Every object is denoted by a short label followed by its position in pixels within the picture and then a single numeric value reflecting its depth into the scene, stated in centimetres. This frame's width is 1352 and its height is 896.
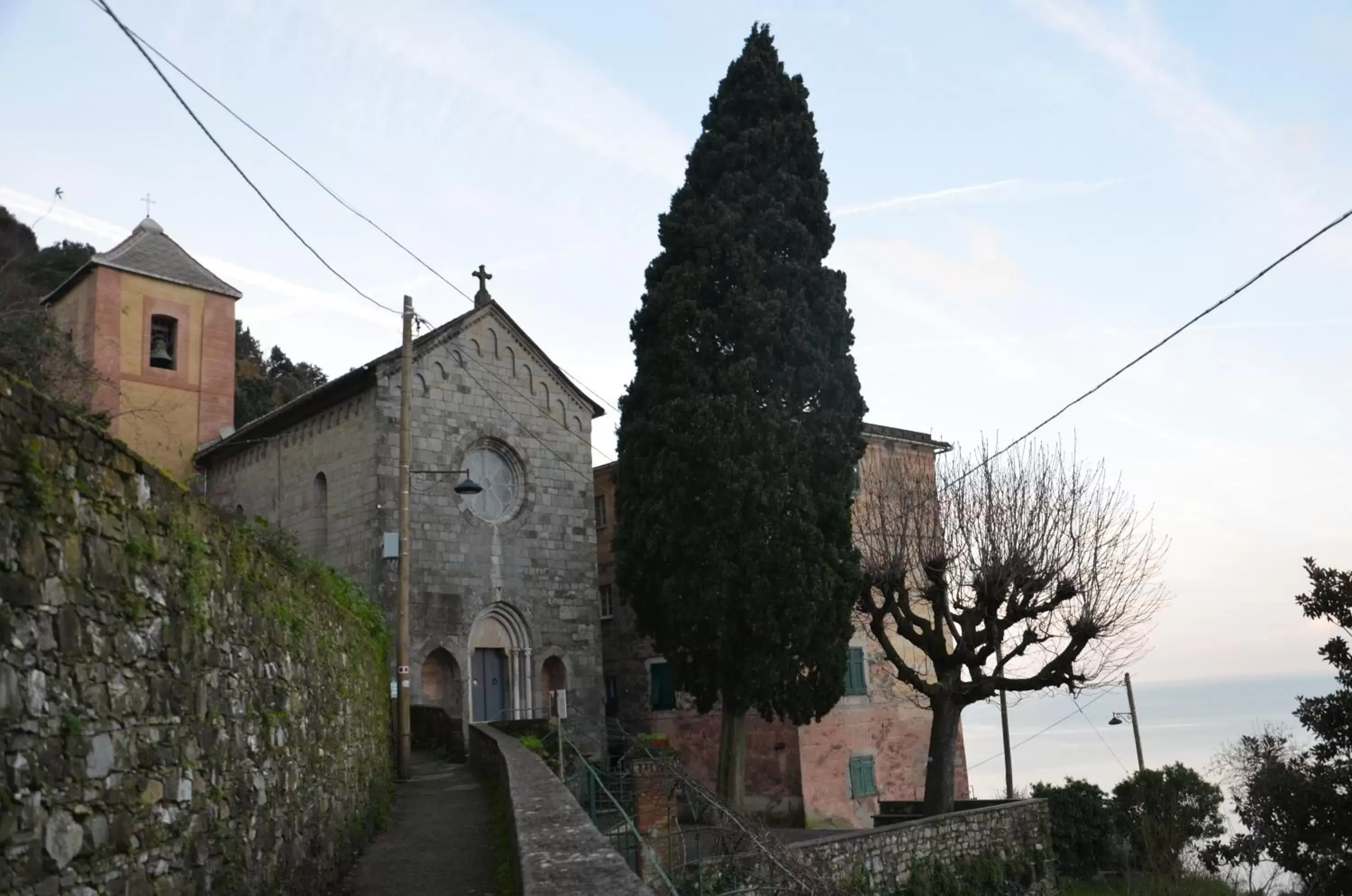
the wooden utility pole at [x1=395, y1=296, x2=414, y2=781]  1627
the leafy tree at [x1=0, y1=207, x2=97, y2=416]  969
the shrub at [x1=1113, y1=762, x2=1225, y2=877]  2473
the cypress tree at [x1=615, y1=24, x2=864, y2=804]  1934
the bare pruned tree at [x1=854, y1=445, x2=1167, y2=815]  2053
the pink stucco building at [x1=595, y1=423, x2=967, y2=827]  2464
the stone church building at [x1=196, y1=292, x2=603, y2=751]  2334
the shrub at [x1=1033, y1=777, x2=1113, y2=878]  2547
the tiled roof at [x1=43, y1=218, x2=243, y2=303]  2894
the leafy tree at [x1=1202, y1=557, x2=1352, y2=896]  1912
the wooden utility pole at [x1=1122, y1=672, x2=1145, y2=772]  2859
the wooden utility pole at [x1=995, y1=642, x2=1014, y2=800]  2494
